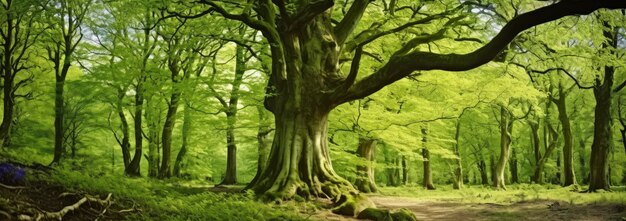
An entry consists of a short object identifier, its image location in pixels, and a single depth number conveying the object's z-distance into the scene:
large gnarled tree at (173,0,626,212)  11.67
